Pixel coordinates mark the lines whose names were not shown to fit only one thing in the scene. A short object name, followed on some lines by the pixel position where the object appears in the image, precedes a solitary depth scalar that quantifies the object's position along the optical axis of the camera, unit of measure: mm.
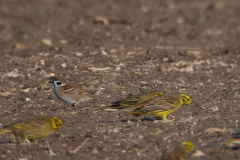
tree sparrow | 13102
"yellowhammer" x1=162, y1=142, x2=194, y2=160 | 8794
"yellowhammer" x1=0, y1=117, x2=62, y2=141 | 9875
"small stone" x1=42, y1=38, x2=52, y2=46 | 19669
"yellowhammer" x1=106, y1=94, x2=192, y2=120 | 11500
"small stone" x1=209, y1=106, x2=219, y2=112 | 12292
